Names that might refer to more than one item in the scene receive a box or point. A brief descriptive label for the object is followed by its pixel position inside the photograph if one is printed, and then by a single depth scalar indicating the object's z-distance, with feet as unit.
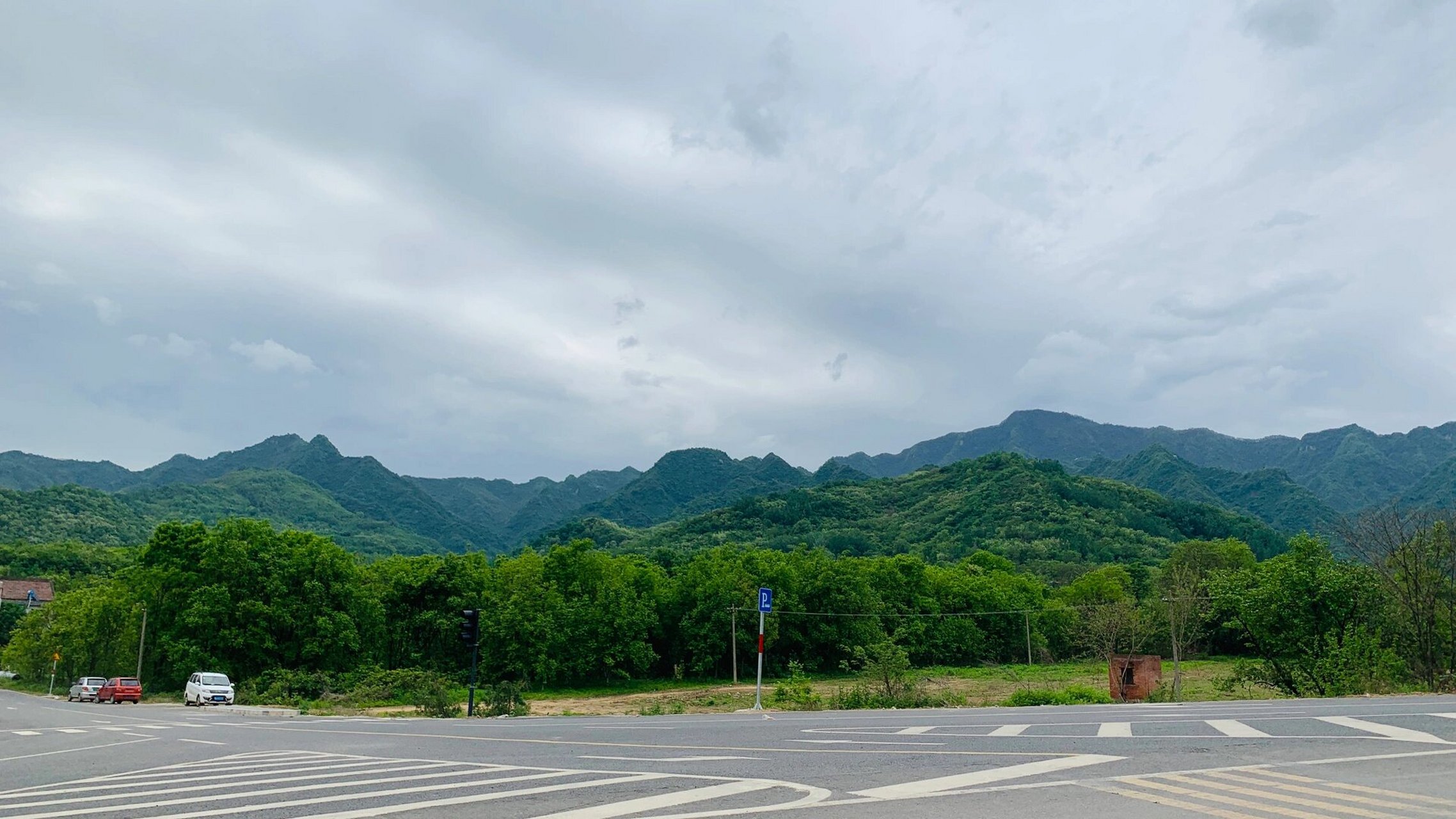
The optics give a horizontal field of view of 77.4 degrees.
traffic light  91.56
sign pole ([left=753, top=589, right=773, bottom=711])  86.79
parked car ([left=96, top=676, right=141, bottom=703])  152.97
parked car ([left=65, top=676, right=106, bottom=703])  162.30
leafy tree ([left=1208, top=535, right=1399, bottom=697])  97.14
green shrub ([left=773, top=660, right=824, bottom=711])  98.58
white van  138.72
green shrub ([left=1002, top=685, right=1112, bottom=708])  88.74
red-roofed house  372.38
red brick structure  108.47
